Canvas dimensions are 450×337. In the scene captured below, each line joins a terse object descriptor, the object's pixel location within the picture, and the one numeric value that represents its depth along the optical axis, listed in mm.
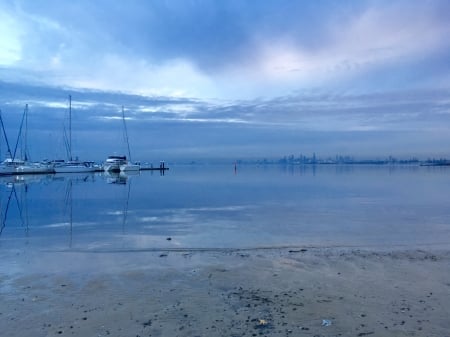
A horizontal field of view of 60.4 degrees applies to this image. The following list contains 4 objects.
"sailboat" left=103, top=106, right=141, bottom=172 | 94062
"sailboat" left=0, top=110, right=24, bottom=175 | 79412
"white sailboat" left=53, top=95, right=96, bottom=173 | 94062
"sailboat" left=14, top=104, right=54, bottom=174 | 82438
